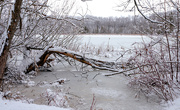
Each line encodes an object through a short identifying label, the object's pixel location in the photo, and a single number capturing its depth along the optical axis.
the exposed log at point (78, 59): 4.38
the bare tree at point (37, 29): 4.06
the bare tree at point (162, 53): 3.11
